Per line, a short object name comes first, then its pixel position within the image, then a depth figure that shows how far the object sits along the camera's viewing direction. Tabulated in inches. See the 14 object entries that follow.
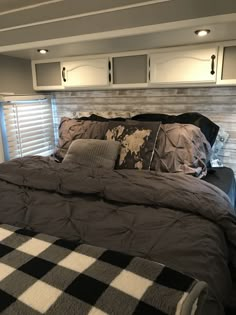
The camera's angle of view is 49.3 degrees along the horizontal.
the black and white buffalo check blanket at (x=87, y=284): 27.9
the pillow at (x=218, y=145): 92.7
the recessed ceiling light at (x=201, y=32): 70.2
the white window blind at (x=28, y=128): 109.9
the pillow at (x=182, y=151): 77.4
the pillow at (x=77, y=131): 93.3
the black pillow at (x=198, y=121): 87.7
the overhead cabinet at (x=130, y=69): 95.8
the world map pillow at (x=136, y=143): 80.8
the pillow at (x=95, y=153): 81.6
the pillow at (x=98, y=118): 100.9
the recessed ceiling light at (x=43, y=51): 95.4
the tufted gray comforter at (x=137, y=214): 40.8
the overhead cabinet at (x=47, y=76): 113.9
